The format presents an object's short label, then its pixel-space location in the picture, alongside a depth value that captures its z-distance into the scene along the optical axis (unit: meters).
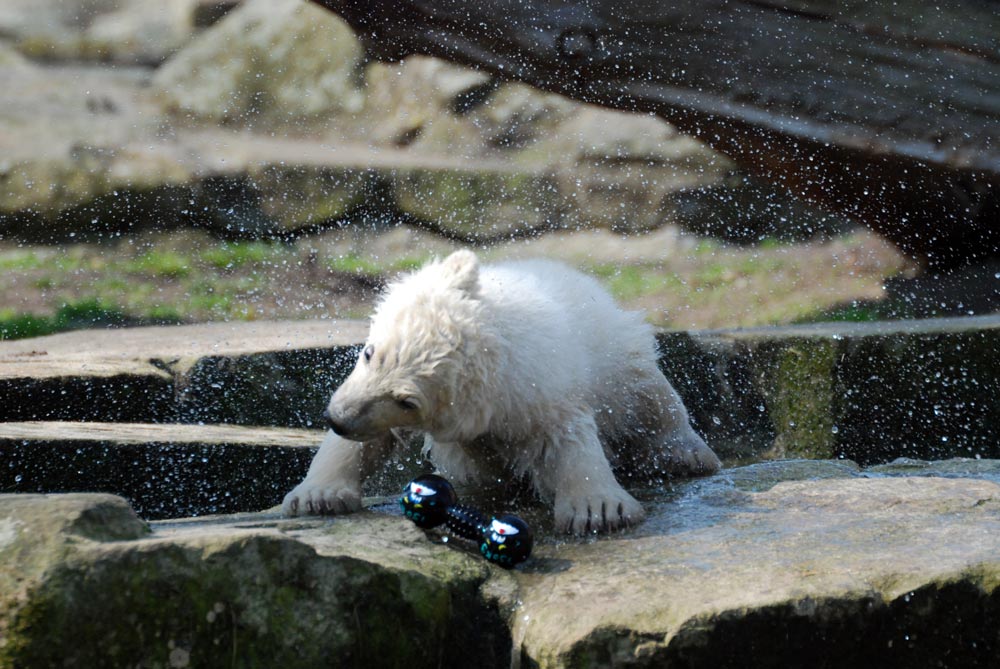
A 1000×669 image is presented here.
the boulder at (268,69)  27.02
